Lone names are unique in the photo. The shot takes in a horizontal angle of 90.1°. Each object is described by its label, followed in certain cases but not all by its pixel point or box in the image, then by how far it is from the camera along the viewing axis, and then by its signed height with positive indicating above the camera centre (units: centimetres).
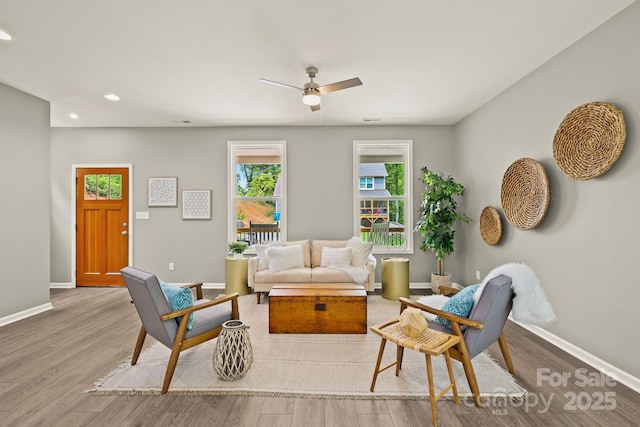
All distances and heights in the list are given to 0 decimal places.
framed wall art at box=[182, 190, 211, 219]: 549 +16
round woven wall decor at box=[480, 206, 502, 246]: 399 -16
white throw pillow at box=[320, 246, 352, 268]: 470 -66
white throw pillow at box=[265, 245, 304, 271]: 458 -65
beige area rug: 229 -127
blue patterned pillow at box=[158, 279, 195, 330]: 246 -66
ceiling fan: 318 +125
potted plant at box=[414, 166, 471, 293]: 481 -6
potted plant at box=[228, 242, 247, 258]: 497 -54
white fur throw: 213 -58
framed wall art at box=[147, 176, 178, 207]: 550 +39
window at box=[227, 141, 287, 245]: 554 +44
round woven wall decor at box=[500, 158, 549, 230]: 318 +21
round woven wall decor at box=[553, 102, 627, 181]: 242 +60
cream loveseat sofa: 444 -75
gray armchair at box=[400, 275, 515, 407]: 212 -73
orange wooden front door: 550 -28
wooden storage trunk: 334 -105
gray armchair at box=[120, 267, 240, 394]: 229 -83
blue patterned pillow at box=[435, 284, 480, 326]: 230 -67
